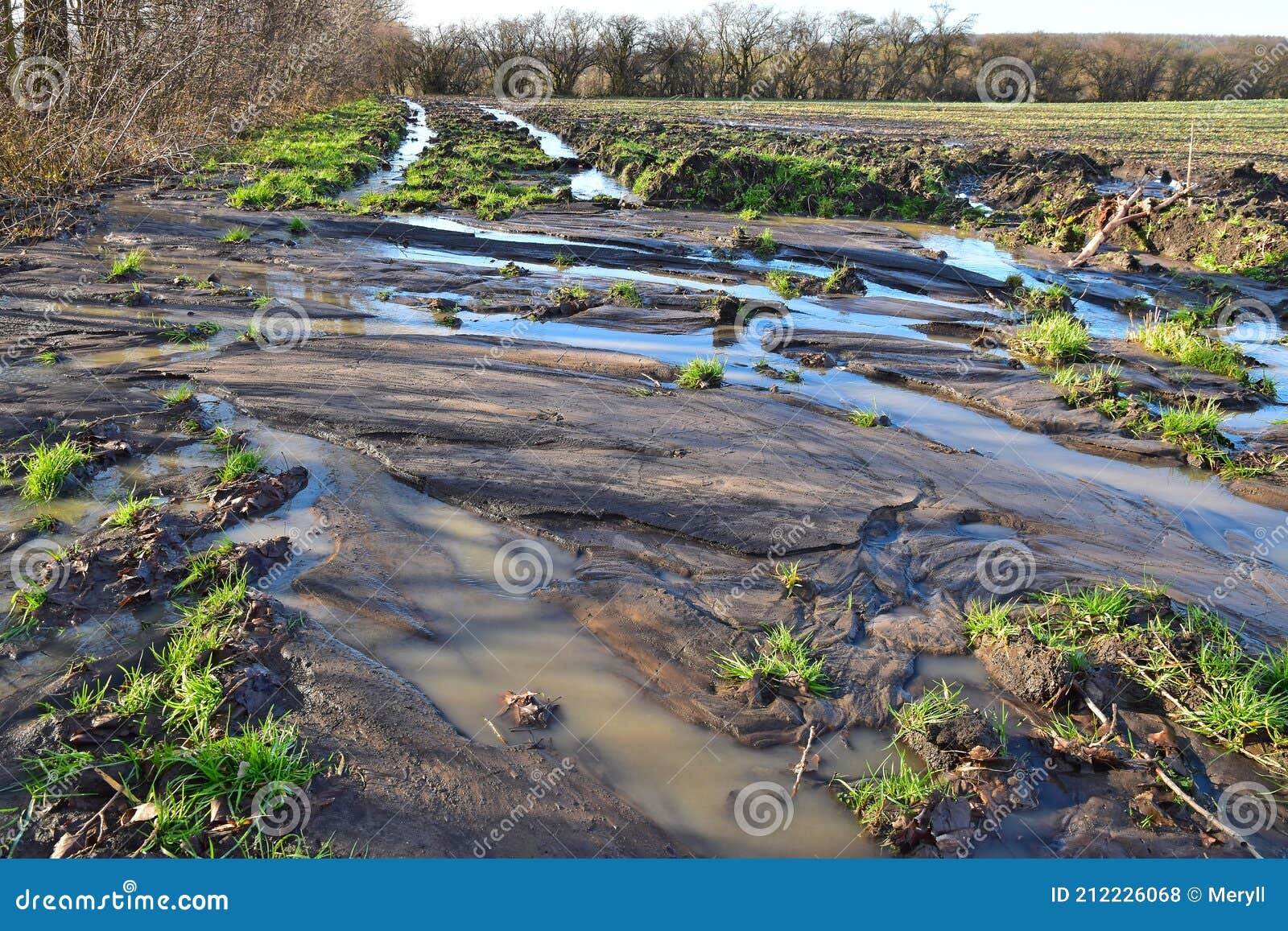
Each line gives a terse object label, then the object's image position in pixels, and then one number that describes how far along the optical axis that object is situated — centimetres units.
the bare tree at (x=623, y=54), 5944
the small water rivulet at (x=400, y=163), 1778
